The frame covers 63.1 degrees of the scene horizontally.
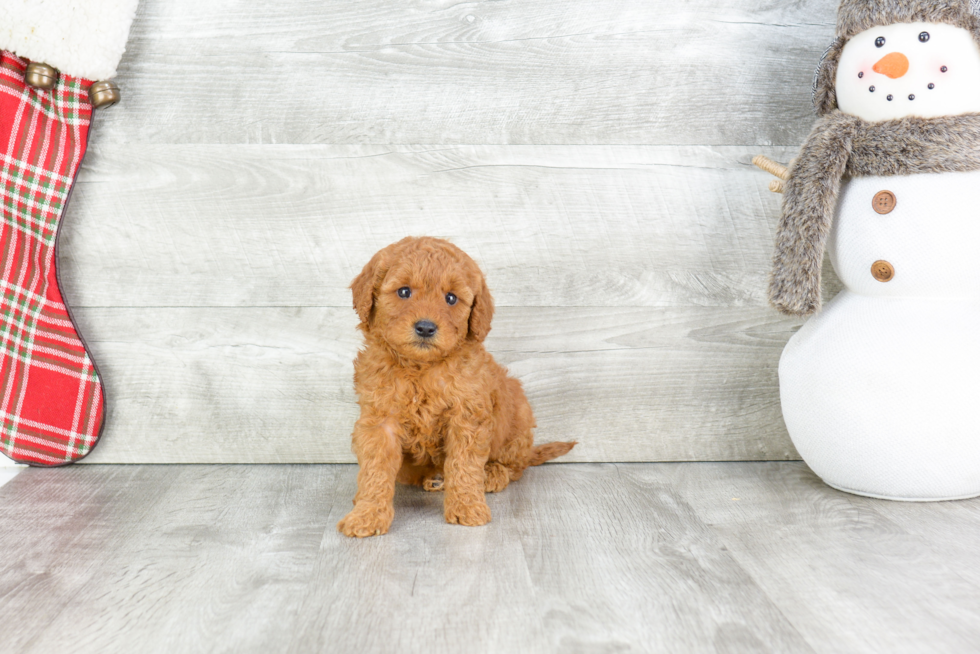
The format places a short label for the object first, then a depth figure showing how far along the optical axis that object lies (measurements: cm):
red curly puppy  159
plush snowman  170
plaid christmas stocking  192
